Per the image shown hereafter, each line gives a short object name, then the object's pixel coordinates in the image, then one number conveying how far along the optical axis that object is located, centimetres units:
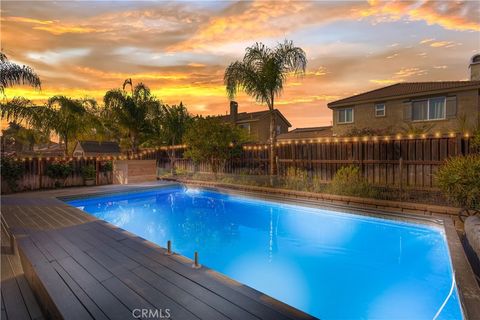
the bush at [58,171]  1288
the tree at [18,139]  2604
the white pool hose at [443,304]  380
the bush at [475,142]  812
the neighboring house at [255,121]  3175
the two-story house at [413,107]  1524
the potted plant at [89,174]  1401
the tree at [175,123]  1984
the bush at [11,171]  1138
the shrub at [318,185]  1081
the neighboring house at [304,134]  2493
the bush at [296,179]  1159
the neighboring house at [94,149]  3259
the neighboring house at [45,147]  5455
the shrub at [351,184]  959
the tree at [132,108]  1992
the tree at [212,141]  1485
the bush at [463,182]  636
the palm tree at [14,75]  960
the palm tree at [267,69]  1277
